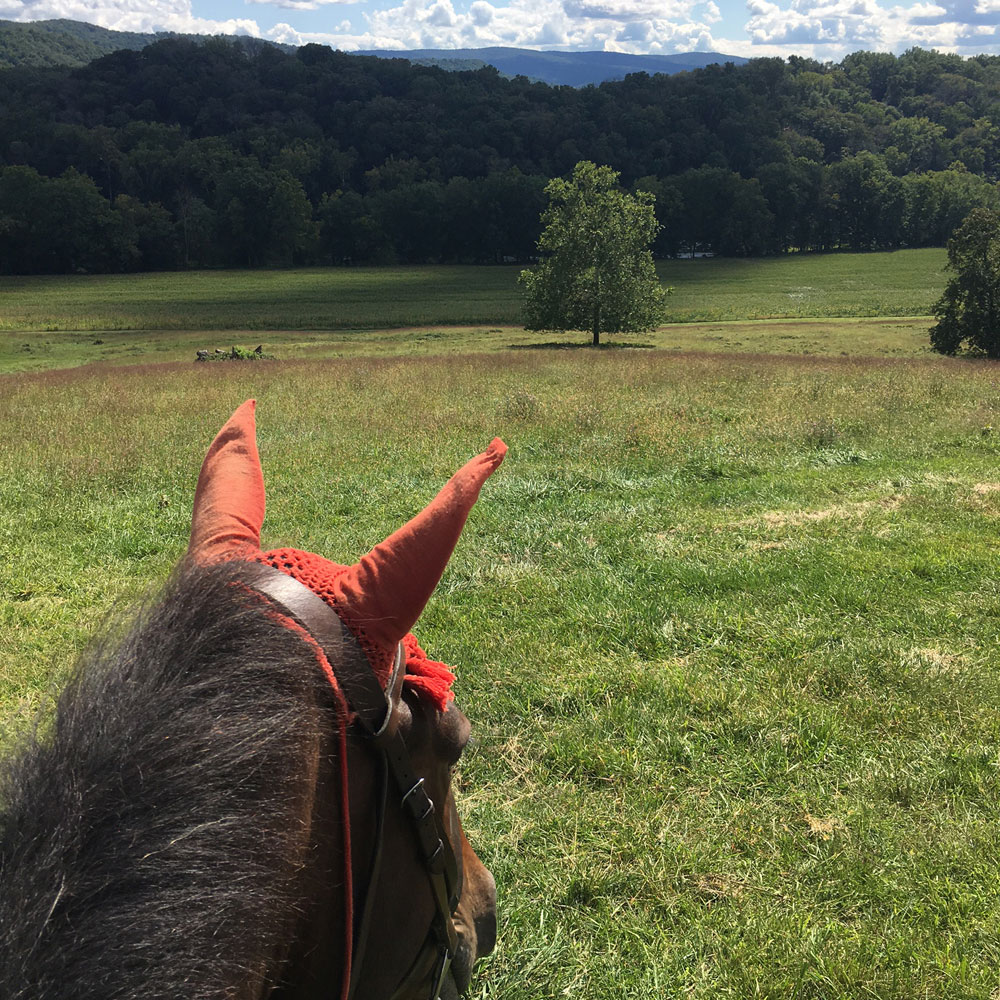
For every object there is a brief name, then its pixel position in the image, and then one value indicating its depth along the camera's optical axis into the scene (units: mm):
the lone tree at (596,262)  35250
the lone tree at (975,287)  28359
